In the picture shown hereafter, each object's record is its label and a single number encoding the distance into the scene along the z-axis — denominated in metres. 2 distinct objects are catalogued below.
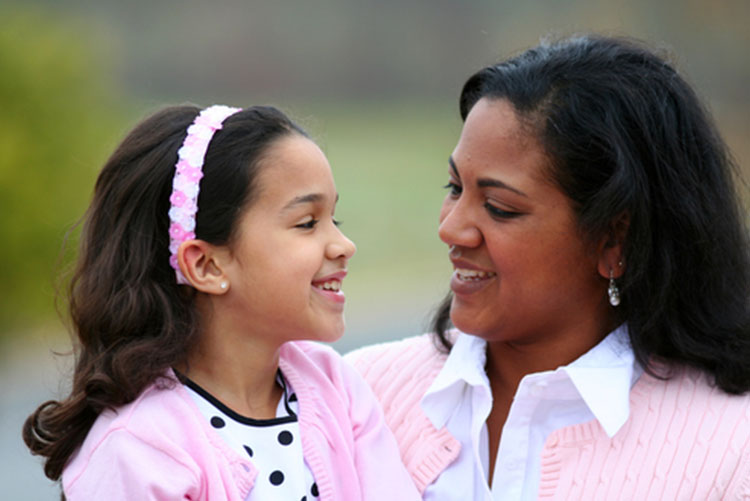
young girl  4.02
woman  4.25
